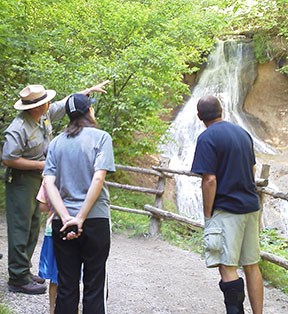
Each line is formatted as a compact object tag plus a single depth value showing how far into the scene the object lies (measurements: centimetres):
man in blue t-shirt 318
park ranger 364
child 309
